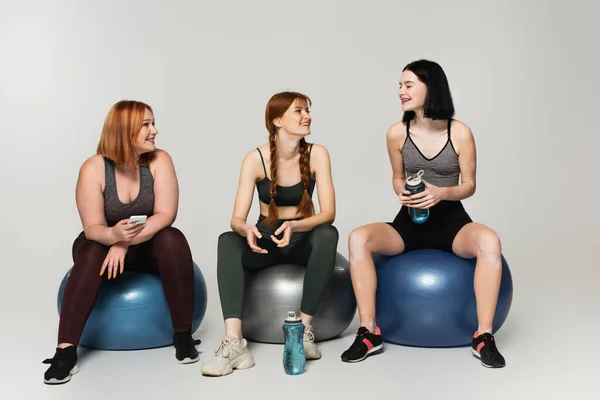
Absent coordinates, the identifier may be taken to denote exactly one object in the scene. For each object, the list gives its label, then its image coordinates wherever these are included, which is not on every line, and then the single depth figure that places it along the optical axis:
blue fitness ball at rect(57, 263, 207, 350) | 4.57
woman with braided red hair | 4.54
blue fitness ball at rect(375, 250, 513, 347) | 4.57
